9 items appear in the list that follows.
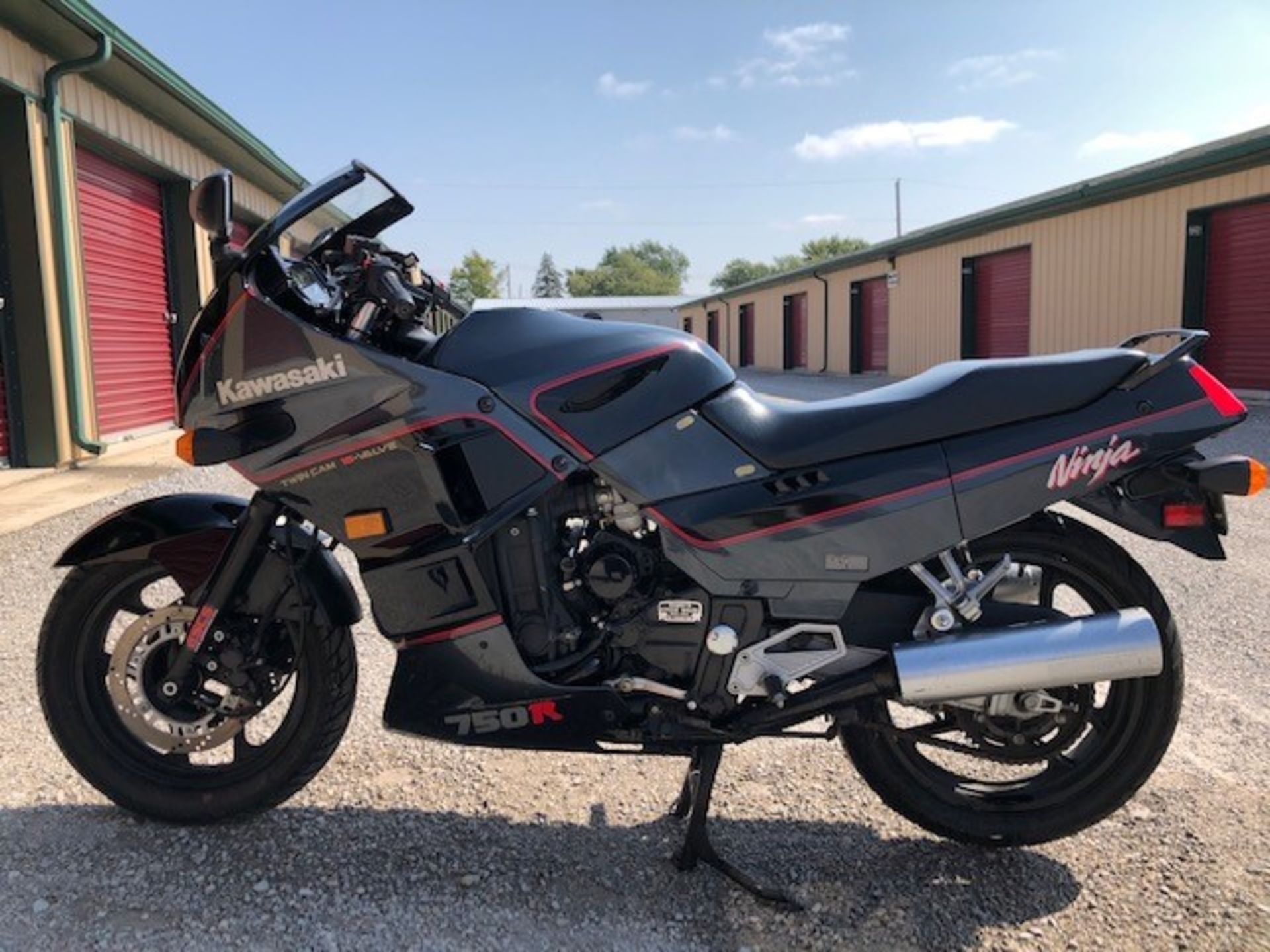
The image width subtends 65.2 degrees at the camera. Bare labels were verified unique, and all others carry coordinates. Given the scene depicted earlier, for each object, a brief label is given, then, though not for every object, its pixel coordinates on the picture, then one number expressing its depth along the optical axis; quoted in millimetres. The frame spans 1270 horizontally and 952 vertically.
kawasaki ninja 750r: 2361
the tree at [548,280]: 116125
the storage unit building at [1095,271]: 13367
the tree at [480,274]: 76325
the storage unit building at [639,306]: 52969
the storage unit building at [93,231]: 8727
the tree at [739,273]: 112750
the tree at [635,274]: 112562
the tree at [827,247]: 92438
